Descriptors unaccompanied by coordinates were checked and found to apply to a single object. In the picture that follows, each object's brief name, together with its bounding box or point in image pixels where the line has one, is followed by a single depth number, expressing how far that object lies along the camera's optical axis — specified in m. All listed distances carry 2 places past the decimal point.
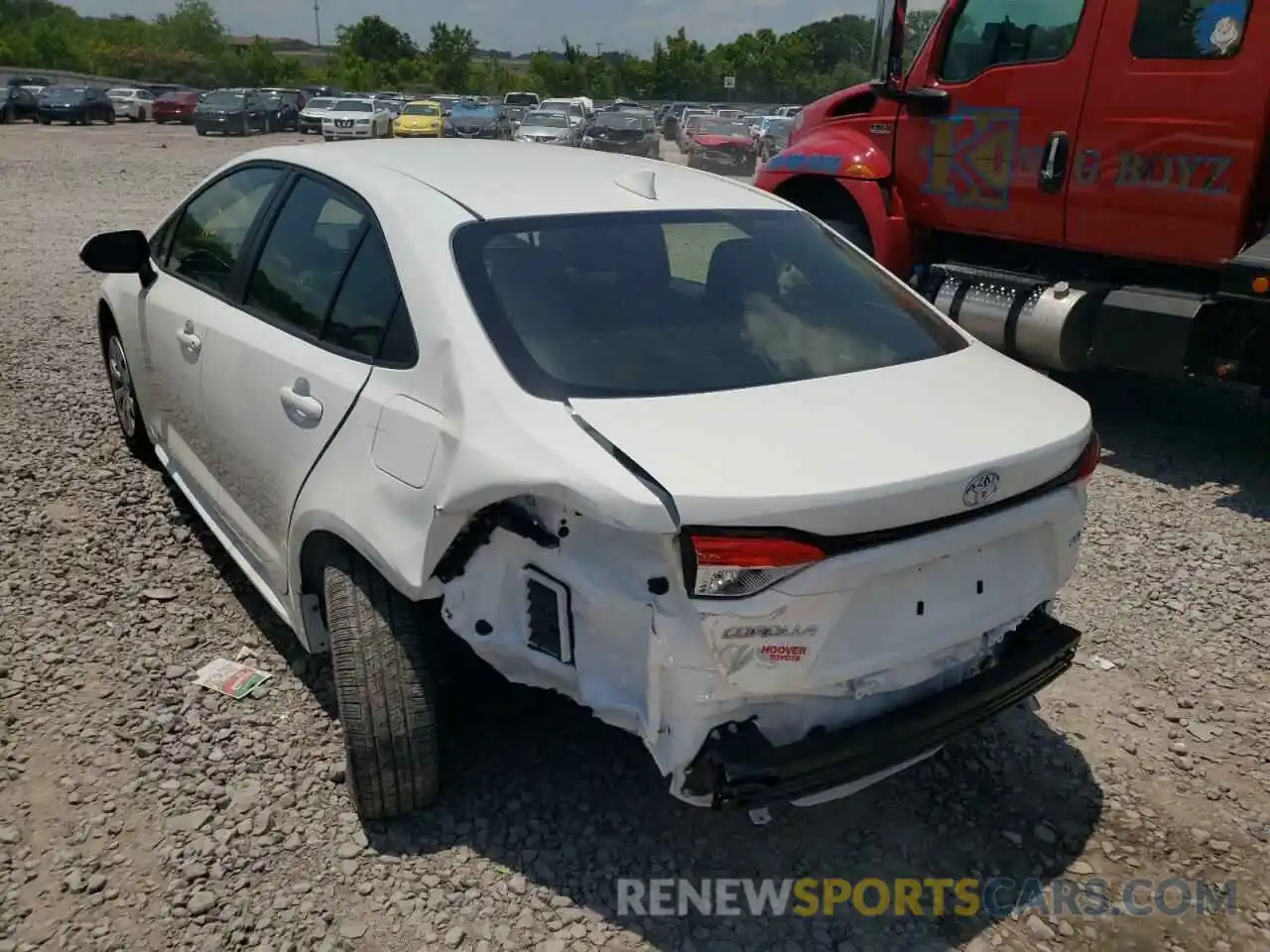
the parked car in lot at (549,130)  28.62
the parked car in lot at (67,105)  37.38
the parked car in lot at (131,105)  43.53
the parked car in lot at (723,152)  27.70
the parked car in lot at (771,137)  30.39
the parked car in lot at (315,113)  34.44
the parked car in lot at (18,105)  37.38
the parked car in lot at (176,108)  42.25
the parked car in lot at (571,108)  32.14
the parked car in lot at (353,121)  33.31
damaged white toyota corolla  2.13
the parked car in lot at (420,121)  32.41
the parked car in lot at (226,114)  36.22
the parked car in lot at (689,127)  29.47
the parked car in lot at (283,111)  39.91
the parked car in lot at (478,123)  32.94
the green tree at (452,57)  82.00
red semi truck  5.27
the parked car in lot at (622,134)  28.81
